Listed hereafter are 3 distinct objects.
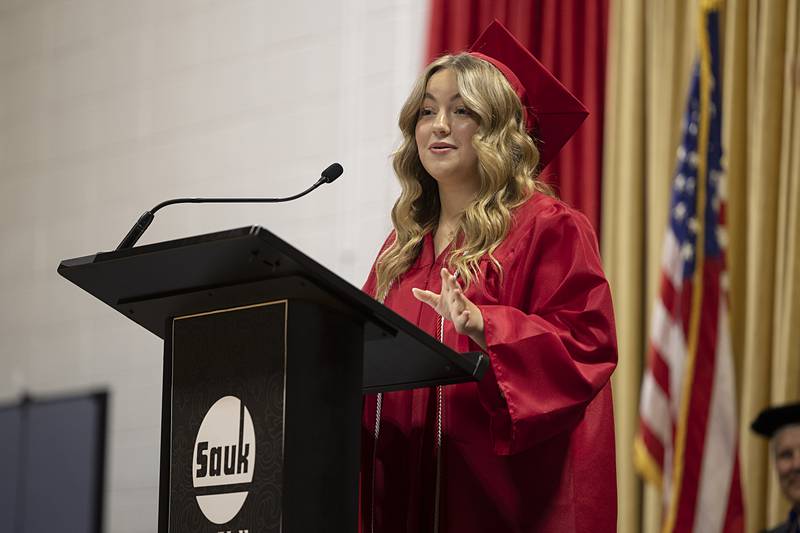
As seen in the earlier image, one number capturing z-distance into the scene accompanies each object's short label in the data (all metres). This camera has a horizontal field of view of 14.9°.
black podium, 4.69
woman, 4.95
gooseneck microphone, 4.95
